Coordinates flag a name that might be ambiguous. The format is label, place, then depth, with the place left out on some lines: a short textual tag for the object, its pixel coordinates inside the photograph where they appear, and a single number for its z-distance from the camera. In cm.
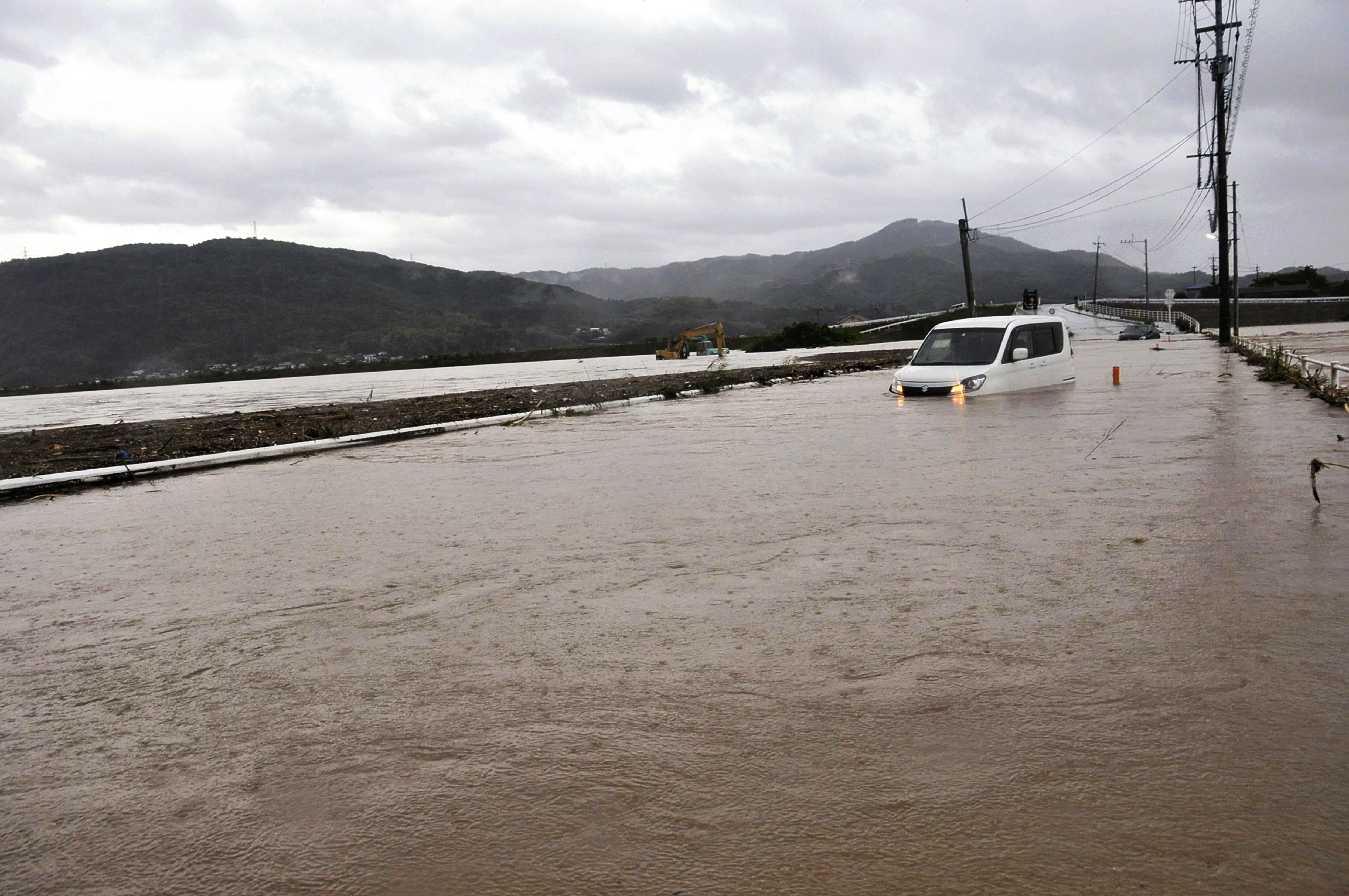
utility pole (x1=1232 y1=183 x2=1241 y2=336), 4557
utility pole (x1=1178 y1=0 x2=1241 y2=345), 3734
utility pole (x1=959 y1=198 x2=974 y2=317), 5703
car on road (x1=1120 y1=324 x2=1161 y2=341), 6406
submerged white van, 1905
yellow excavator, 5831
